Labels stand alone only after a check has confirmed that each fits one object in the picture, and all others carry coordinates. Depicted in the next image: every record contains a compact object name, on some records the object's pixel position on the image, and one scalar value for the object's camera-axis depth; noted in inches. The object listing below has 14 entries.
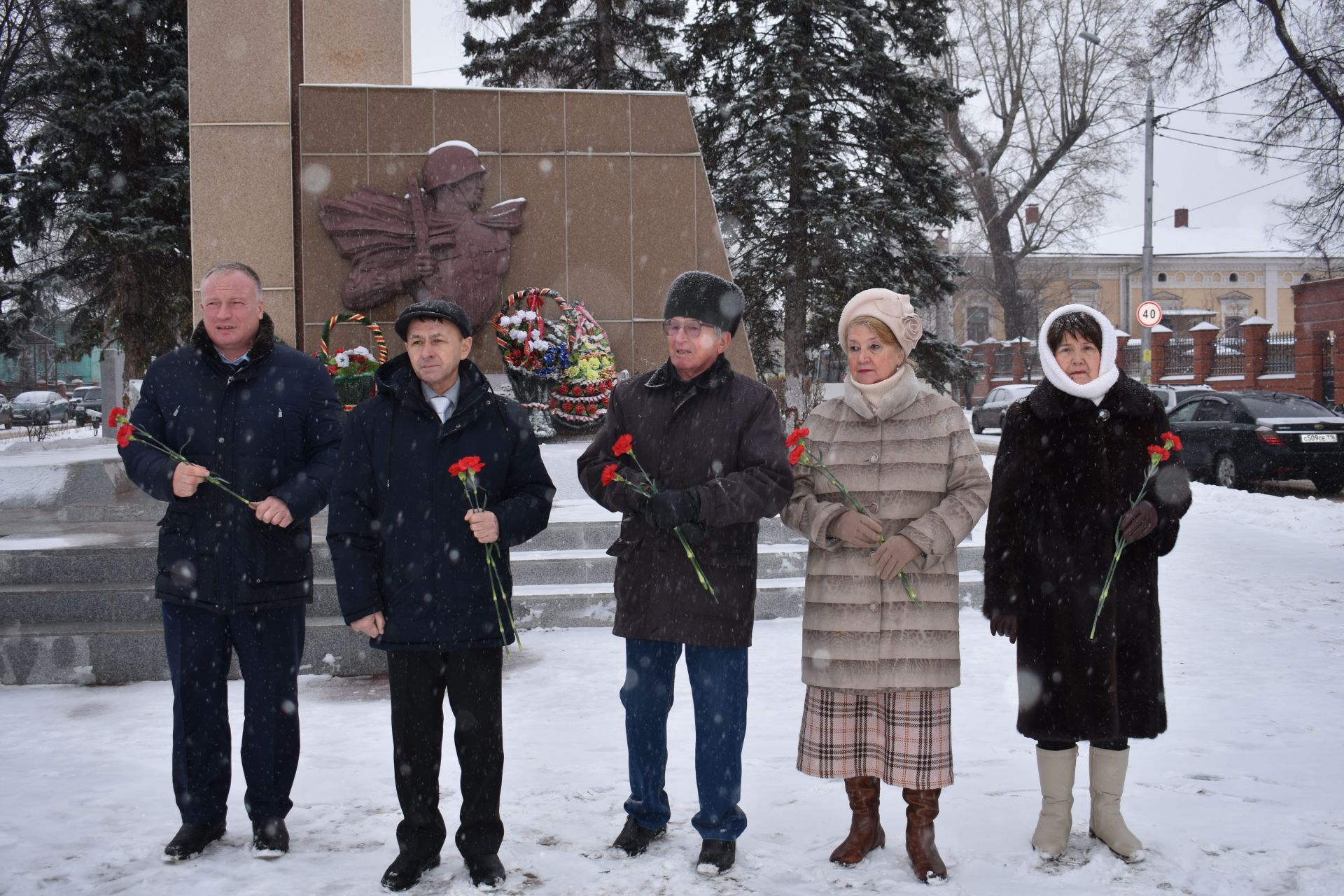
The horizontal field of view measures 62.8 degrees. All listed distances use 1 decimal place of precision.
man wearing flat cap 122.6
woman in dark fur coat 128.3
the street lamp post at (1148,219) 871.1
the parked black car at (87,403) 1333.7
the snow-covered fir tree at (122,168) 697.6
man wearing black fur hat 126.8
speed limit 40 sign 764.0
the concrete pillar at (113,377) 884.0
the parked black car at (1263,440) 530.3
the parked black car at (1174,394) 804.0
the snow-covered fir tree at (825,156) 744.3
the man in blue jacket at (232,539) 131.0
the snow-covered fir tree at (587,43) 855.7
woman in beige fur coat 126.0
